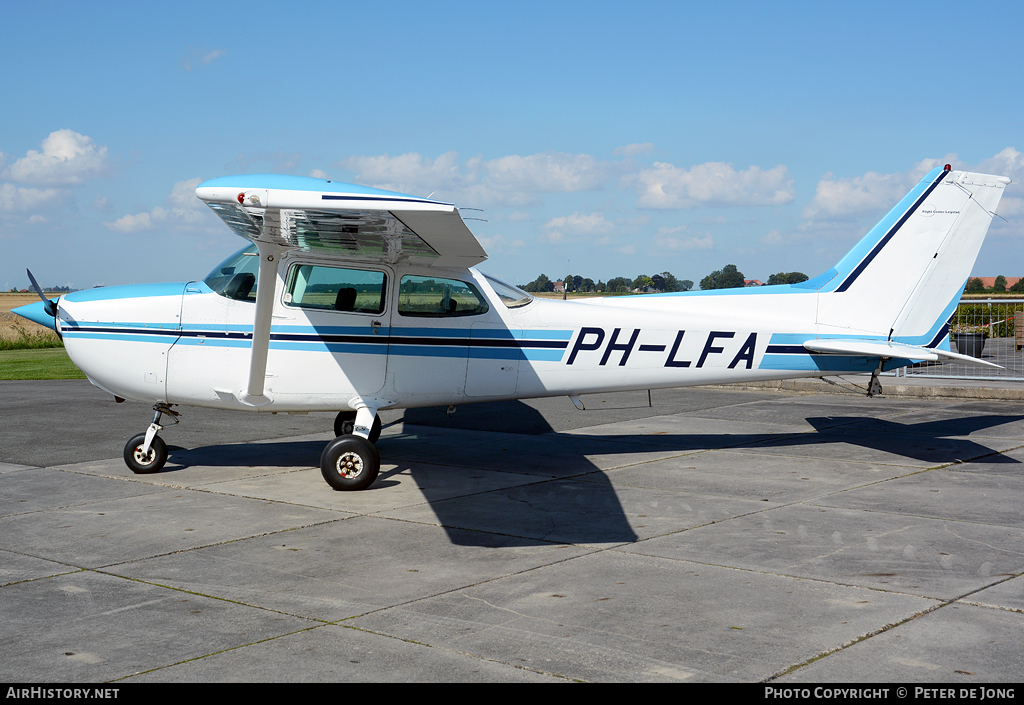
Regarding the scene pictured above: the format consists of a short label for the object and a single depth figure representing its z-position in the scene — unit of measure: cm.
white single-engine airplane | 788
